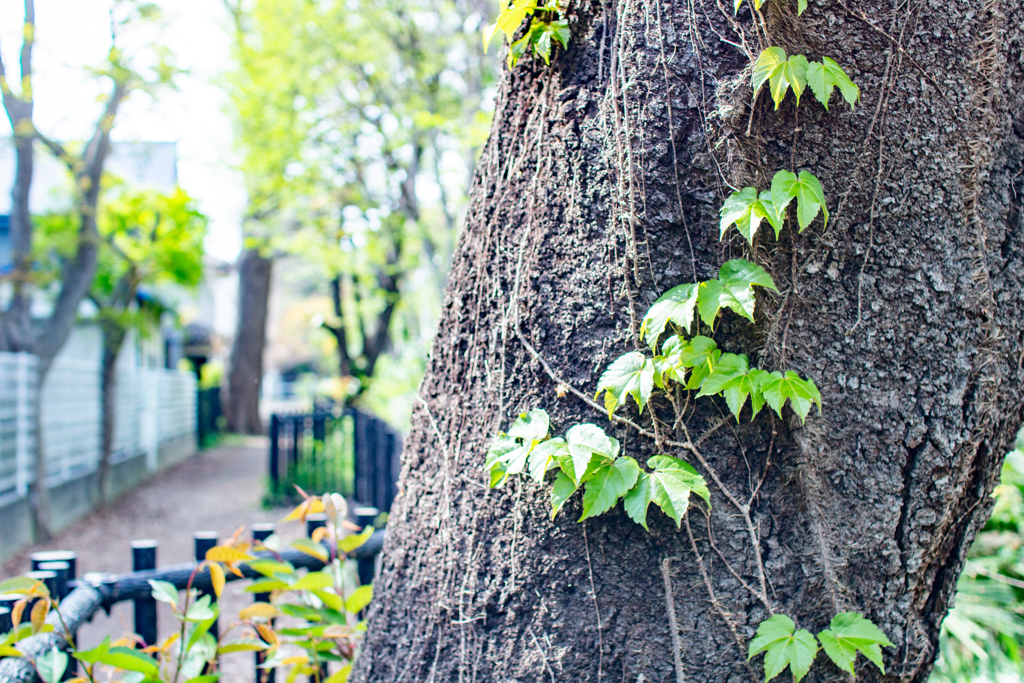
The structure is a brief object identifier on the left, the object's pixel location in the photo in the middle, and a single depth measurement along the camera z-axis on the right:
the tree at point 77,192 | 6.62
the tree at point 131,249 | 8.77
